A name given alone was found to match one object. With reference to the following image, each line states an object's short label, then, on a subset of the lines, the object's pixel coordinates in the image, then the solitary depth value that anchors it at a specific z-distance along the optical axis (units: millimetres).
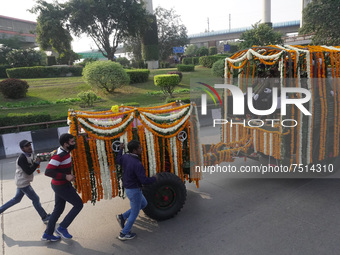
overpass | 59375
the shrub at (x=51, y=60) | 35469
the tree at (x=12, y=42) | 39312
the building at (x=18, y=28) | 44594
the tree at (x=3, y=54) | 31881
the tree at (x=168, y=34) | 46062
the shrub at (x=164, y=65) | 37441
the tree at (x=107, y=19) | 28422
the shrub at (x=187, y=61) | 39234
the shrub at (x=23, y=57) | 28938
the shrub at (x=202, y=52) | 46947
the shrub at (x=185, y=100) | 15452
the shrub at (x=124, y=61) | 42512
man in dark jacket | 4145
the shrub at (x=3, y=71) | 27375
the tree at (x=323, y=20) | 22875
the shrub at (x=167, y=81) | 17641
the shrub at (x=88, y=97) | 15547
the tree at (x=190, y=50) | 58362
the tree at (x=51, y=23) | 27502
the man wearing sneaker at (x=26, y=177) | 4605
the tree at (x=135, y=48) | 45281
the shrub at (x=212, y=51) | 46906
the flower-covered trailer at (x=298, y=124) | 5578
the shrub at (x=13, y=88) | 16969
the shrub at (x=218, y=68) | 25052
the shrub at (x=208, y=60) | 33306
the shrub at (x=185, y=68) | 30359
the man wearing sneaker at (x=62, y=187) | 4172
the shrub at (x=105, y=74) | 17703
